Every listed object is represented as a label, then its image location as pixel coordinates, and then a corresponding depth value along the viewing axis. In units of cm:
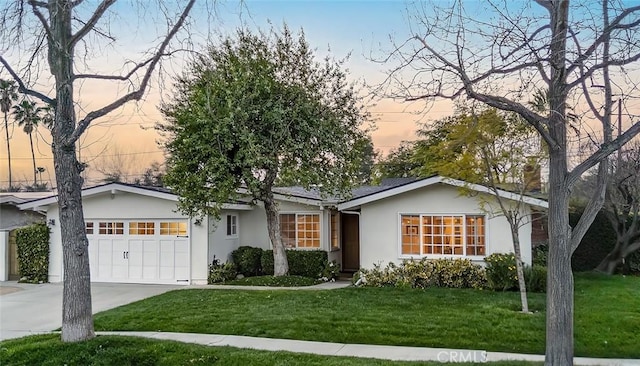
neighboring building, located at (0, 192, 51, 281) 1622
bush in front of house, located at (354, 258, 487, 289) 1293
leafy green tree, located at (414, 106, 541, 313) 1020
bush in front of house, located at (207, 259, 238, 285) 1479
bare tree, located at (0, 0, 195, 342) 756
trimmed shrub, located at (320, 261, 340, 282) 1522
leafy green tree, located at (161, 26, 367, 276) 1331
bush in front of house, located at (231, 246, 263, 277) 1586
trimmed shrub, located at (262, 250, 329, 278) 1533
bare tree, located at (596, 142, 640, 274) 1509
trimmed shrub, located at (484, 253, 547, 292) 1185
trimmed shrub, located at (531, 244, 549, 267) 1440
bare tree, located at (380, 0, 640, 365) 548
